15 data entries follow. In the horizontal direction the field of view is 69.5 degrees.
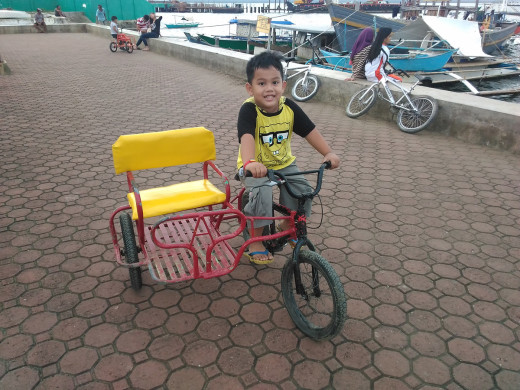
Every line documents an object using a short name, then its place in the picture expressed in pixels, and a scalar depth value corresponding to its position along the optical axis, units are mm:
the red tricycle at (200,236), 2393
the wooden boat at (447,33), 16625
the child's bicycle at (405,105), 6609
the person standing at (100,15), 23281
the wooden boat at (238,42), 24422
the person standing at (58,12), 25484
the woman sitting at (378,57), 7188
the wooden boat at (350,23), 18203
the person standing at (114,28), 15789
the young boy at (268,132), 2477
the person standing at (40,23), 21409
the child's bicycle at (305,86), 8500
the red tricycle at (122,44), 15359
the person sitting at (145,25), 17703
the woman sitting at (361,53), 7859
